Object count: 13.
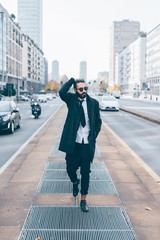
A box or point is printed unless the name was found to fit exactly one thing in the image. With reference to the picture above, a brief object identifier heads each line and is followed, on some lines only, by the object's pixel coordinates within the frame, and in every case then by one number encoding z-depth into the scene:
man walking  4.26
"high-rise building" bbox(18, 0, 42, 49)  180.12
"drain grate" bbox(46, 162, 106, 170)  6.94
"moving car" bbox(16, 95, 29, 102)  65.00
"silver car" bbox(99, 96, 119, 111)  30.31
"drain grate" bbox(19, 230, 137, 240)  3.58
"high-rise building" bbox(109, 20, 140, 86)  190.46
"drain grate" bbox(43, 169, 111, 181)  6.06
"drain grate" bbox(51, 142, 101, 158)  8.30
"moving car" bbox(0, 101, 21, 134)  12.97
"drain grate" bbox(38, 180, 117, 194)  5.21
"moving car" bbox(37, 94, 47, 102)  55.42
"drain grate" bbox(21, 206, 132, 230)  3.87
